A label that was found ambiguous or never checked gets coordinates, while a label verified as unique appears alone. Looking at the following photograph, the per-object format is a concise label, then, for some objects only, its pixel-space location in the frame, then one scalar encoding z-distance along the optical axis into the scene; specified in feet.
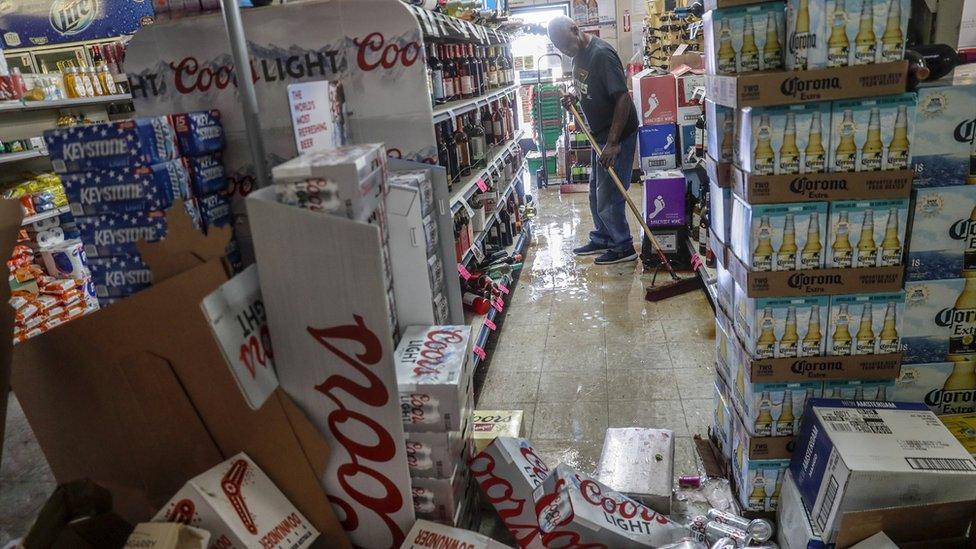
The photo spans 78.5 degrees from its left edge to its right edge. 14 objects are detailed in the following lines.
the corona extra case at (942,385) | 7.40
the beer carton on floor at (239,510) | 5.37
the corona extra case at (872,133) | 6.57
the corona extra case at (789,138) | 6.73
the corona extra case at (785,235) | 6.90
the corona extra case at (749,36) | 6.95
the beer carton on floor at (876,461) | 6.11
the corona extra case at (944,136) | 6.61
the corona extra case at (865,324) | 7.08
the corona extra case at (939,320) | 7.11
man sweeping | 18.10
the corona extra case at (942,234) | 6.82
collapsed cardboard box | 5.57
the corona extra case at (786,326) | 7.17
